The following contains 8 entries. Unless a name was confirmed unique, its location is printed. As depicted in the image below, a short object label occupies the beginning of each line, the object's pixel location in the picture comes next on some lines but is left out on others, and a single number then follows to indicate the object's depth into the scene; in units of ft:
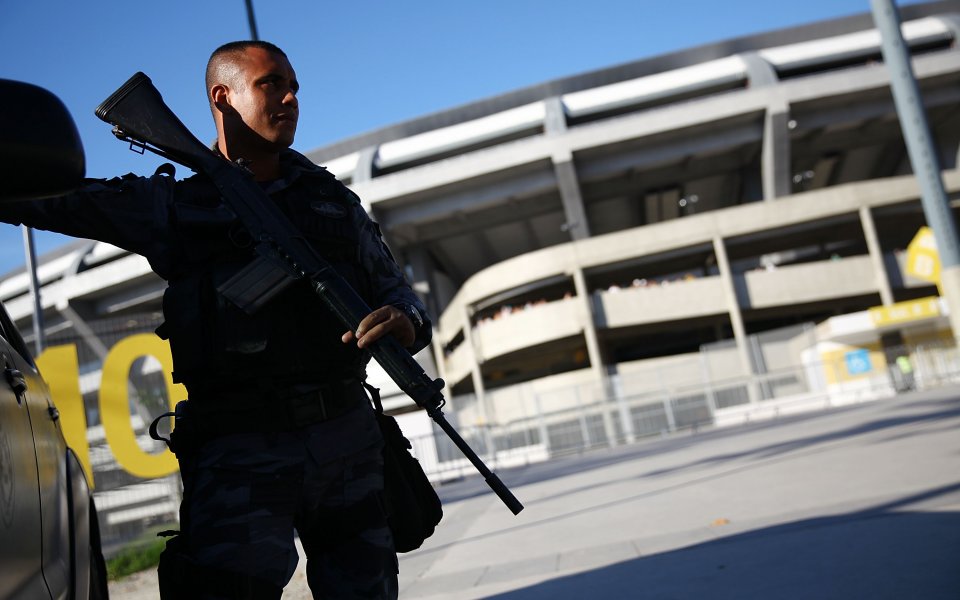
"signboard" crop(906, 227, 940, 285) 36.76
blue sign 78.12
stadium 113.80
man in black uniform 5.90
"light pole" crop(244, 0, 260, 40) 29.60
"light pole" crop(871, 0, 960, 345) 33.04
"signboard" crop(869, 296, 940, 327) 82.88
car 4.29
